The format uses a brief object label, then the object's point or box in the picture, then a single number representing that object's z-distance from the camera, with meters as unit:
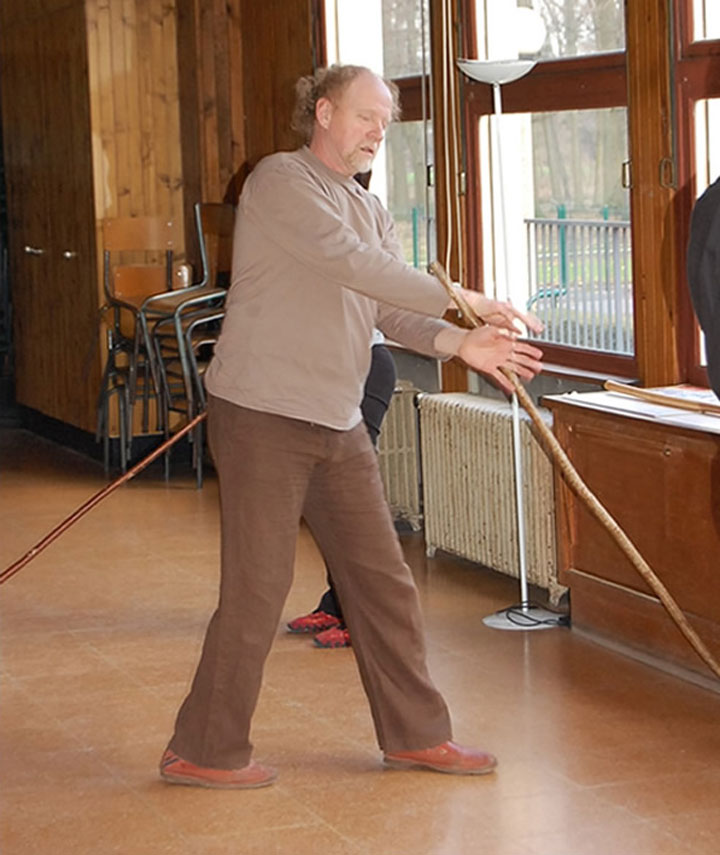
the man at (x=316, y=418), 3.51
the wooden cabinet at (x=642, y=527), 4.44
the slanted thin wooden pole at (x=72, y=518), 4.40
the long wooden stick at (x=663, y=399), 4.60
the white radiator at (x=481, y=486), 5.38
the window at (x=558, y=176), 5.41
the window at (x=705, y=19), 4.82
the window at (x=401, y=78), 6.69
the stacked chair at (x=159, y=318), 7.95
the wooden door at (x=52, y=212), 8.73
